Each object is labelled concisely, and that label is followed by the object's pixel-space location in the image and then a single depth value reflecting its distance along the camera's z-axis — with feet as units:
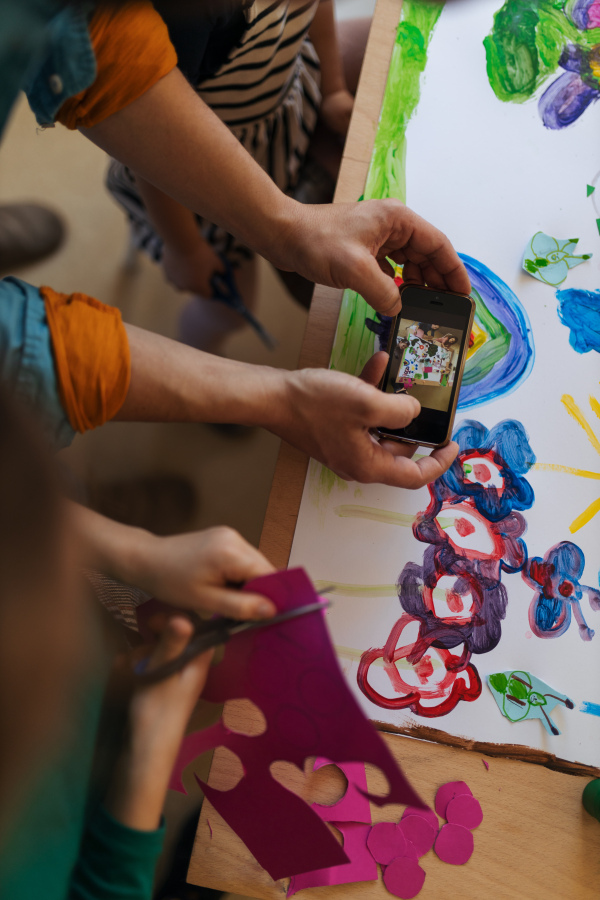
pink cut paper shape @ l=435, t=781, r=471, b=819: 1.75
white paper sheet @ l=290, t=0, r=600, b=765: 1.84
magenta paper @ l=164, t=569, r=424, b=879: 1.23
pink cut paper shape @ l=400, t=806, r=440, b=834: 1.72
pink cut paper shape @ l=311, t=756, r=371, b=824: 1.70
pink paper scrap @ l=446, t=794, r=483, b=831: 1.74
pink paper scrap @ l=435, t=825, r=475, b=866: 1.71
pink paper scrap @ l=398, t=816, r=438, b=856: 1.71
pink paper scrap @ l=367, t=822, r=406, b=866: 1.69
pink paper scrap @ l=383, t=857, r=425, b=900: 1.68
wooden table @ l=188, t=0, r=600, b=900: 1.67
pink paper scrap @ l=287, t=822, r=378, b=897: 1.66
